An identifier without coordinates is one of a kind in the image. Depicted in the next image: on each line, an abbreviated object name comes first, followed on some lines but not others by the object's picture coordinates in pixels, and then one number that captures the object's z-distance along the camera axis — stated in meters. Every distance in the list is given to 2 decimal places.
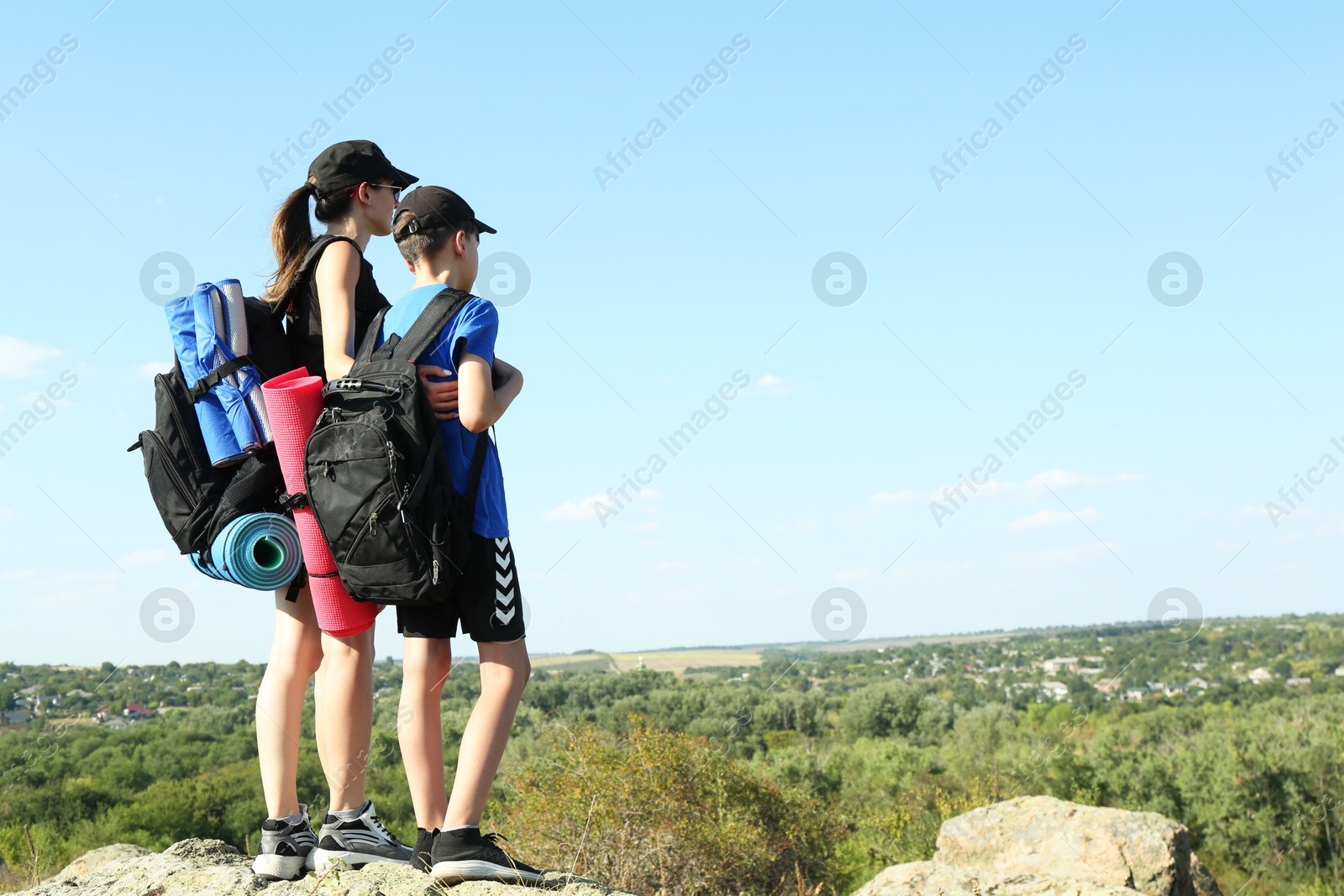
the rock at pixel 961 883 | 5.11
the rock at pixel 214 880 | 2.78
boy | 2.76
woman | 3.00
